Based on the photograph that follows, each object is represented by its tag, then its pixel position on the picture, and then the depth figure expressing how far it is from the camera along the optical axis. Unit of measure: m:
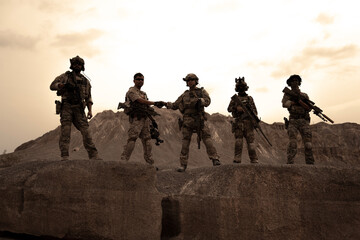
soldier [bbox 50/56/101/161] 6.07
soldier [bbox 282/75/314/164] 7.26
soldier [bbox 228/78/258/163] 7.18
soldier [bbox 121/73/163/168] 6.79
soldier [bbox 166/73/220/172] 6.59
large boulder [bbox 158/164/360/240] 4.47
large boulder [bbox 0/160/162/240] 4.37
